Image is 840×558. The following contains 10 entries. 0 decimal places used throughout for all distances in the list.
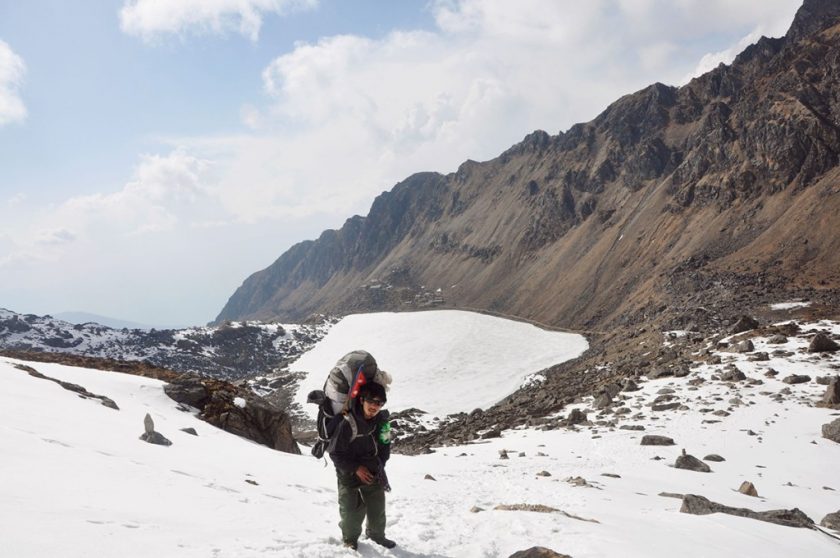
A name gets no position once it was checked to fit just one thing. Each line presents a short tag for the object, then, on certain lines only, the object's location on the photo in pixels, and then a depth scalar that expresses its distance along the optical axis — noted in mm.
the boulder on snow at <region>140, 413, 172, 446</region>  12432
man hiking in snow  6949
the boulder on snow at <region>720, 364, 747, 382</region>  25000
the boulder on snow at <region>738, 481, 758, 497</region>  13406
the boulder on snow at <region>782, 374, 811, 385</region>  23505
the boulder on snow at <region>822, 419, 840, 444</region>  17734
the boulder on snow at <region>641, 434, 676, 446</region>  19281
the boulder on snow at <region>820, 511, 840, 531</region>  10284
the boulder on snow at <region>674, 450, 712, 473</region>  16109
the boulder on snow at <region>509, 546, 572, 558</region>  6227
